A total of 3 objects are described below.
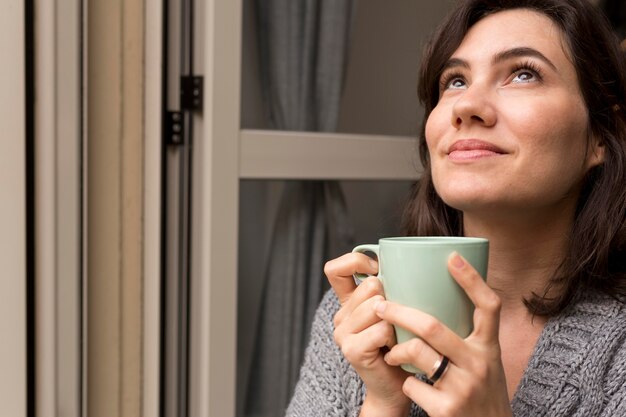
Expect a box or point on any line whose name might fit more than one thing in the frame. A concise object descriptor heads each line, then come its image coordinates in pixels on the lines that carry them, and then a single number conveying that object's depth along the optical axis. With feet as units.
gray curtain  5.24
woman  2.77
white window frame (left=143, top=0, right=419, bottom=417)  4.57
